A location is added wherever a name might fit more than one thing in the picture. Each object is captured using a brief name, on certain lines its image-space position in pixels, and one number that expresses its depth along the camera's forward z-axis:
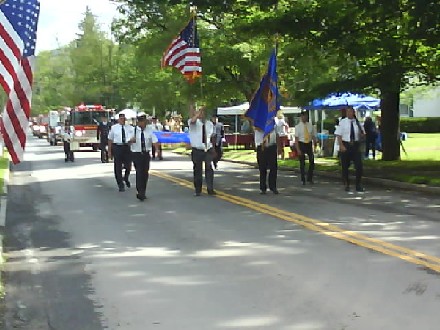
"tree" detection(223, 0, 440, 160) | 19.75
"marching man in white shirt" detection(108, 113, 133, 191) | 19.20
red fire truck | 42.84
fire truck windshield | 43.19
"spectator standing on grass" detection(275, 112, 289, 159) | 18.05
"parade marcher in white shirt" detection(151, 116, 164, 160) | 34.44
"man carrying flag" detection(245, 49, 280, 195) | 17.45
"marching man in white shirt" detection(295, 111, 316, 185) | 19.98
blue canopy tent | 30.61
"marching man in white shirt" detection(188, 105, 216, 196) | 17.22
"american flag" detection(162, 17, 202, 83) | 23.61
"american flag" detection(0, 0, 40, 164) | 9.60
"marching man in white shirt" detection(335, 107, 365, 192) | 17.81
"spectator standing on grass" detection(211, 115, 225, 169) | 26.62
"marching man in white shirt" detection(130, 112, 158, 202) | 16.64
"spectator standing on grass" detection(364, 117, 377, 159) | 29.70
